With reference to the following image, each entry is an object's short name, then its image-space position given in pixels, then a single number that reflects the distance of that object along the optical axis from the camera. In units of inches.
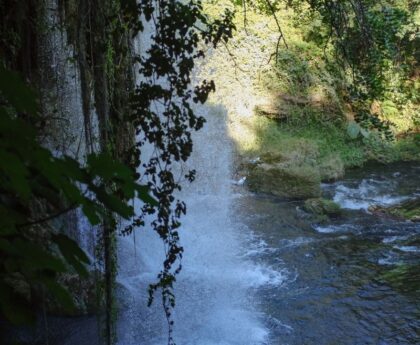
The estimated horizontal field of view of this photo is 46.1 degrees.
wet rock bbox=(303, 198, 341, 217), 306.7
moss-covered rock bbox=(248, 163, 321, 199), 342.6
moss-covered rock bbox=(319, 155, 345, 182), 382.9
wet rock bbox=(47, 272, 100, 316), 175.1
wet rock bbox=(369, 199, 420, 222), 299.7
